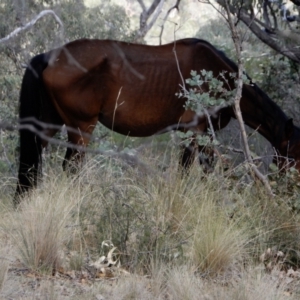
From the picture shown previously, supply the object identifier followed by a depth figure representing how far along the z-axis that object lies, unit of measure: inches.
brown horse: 609.2
